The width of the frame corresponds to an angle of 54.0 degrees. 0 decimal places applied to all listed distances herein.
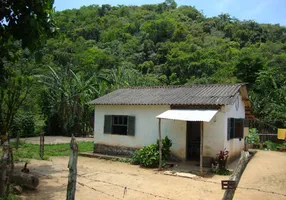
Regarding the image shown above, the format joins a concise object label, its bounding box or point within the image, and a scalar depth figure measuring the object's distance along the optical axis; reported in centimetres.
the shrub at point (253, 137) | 1786
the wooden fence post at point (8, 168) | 592
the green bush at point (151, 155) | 1169
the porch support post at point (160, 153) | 1121
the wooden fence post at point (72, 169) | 483
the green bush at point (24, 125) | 2111
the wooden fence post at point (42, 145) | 1237
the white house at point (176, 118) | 1147
